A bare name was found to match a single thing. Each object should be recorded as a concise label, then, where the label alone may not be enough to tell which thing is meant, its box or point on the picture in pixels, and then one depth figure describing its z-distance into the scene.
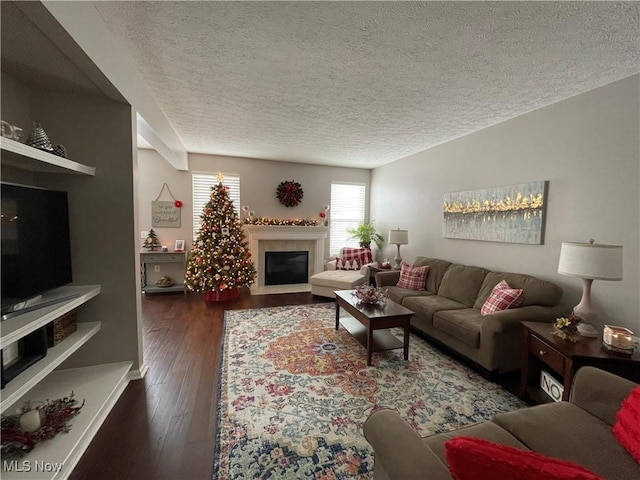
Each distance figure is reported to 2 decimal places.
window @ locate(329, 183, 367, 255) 6.11
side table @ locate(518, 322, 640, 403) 1.75
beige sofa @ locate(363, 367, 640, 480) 0.96
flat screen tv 1.45
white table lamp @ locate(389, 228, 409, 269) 4.69
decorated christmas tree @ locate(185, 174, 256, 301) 4.51
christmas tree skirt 4.61
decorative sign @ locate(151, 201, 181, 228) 5.05
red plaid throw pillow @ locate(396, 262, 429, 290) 3.93
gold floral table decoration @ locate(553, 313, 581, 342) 1.97
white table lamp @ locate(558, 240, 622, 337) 1.88
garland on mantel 5.26
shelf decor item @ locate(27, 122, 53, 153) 1.66
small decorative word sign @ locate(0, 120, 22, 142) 1.44
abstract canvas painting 2.86
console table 4.79
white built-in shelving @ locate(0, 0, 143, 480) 1.55
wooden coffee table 2.62
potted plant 5.86
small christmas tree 4.94
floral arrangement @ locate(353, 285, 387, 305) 3.01
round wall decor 5.55
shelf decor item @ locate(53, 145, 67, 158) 1.85
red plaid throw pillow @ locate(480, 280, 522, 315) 2.63
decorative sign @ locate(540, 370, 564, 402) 1.93
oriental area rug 1.58
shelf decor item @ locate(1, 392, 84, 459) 1.44
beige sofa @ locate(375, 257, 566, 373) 2.39
